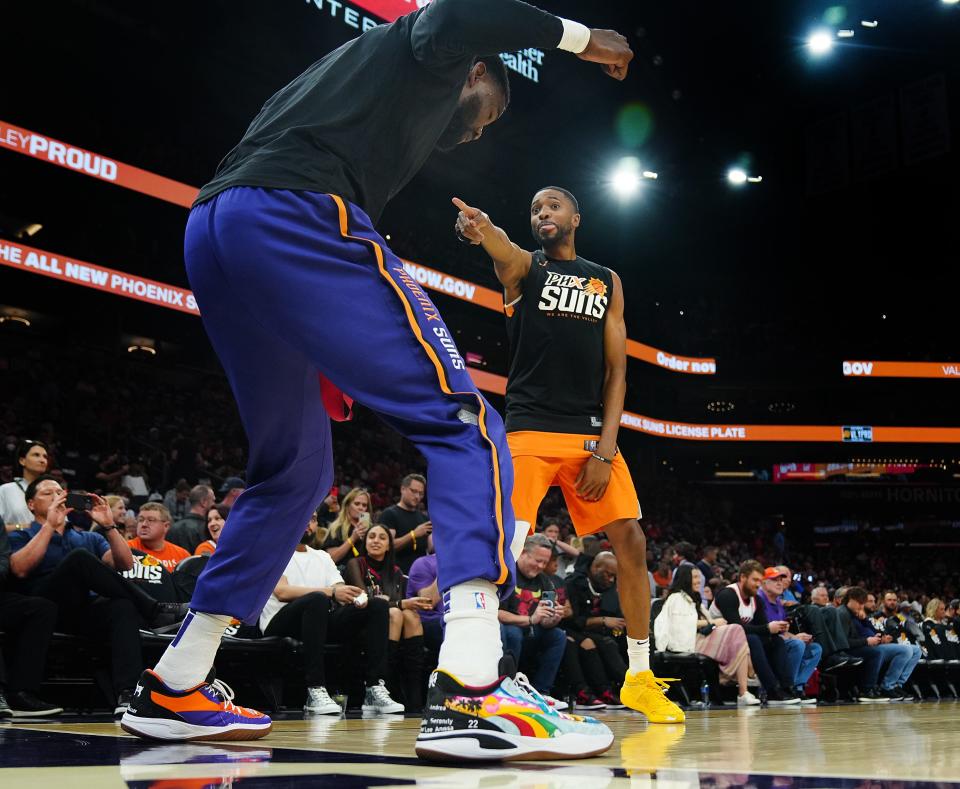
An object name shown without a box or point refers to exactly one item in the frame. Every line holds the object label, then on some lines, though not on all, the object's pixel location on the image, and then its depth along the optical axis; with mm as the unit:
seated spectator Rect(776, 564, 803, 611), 8145
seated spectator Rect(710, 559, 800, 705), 7680
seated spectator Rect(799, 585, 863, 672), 9008
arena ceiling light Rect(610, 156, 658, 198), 22391
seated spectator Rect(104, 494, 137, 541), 6172
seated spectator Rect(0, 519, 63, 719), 3717
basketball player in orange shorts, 3316
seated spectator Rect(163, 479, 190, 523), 9297
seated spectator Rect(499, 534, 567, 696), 5766
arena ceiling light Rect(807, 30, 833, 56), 18281
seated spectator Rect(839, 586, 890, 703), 9320
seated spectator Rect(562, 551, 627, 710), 6359
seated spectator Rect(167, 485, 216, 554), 6008
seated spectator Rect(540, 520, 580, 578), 8219
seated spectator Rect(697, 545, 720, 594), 9805
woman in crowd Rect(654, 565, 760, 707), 7195
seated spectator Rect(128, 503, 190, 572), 5188
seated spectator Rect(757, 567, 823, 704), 7922
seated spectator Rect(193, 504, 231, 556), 5293
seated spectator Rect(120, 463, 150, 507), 10126
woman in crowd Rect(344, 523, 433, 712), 5281
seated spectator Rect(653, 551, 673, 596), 10203
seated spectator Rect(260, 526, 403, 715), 4715
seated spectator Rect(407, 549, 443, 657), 5547
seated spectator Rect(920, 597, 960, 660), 11211
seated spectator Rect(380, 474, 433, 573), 6102
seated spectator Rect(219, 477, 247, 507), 6160
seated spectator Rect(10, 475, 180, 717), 4051
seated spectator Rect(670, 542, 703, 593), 9328
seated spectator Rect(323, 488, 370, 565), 5617
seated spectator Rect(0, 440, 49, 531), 5133
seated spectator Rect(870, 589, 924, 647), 10344
